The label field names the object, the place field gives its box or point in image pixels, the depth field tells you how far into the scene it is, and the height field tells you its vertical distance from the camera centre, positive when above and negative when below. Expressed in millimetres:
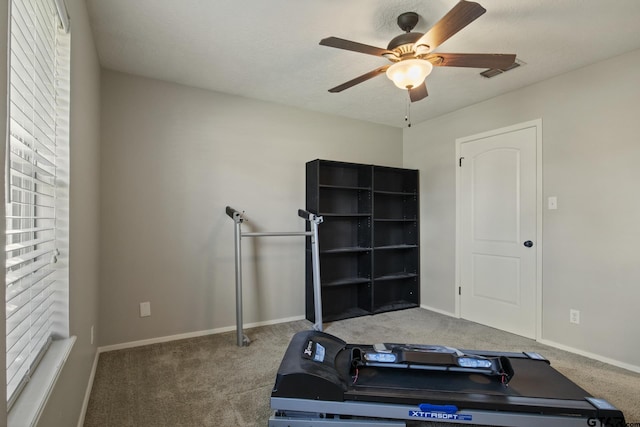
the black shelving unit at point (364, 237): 3957 -322
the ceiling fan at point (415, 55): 1851 +950
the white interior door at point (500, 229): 3320 -189
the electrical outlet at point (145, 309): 3064 -887
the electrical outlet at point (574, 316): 2941 -934
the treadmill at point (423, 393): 1677 -976
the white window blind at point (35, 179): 1131 +141
